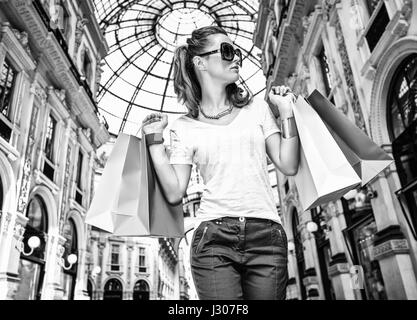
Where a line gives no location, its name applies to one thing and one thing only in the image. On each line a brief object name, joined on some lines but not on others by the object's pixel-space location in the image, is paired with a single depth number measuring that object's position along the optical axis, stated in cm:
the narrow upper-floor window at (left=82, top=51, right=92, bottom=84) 2077
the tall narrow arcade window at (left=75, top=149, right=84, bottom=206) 1805
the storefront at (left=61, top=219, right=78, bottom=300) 1593
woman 144
